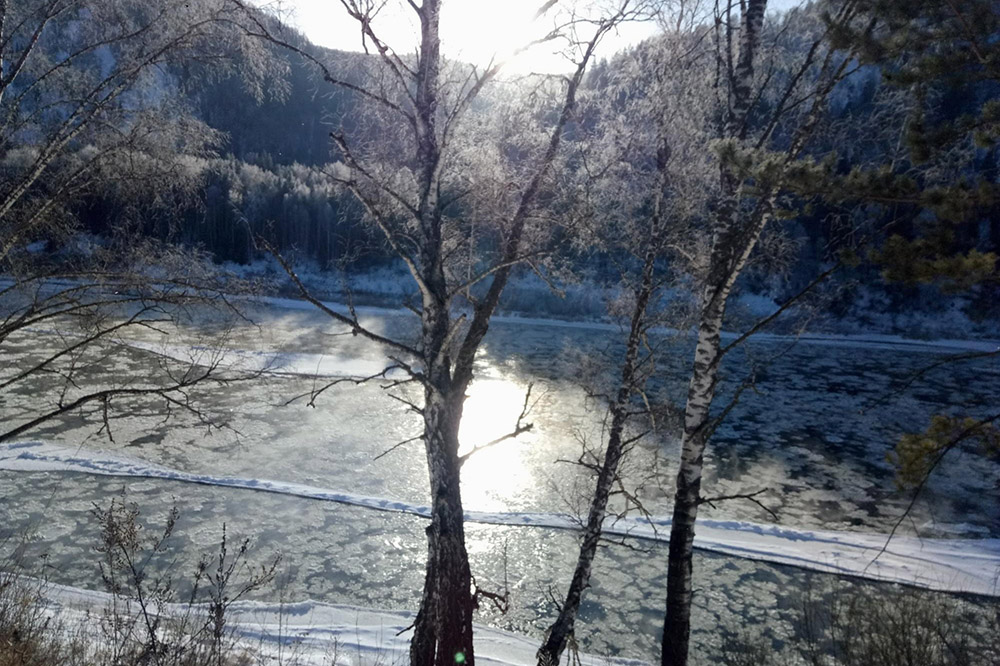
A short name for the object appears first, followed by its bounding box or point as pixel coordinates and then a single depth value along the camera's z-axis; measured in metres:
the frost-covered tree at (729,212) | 4.74
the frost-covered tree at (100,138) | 4.68
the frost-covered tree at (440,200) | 4.66
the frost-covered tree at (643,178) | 5.95
